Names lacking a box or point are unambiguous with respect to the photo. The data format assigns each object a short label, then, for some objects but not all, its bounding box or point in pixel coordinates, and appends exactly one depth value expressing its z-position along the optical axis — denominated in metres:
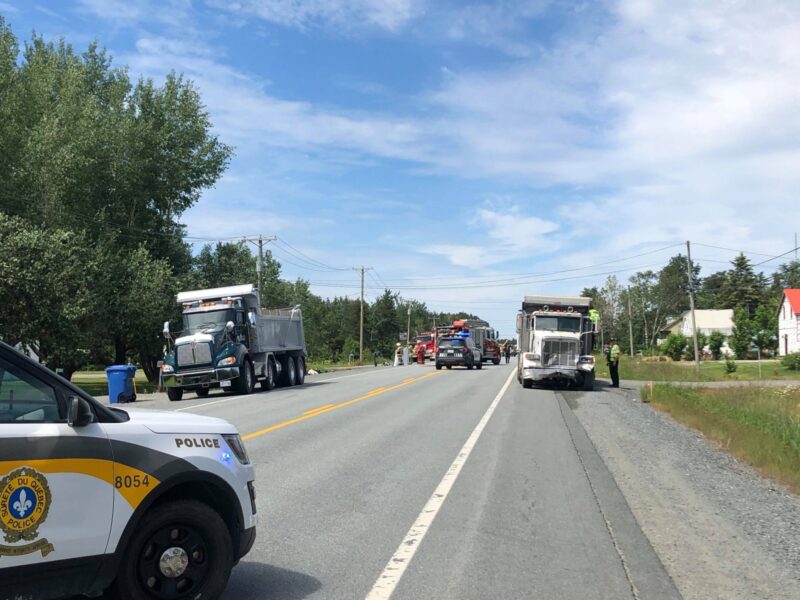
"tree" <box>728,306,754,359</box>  72.06
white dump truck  25.72
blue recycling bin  22.05
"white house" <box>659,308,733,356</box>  112.94
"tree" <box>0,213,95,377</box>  26.98
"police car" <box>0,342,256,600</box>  3.78
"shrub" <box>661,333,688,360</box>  77.75
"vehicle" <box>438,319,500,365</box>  52.16
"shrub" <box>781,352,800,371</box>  49.09
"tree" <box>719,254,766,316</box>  121.56
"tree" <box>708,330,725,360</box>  78.94
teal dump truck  23.50
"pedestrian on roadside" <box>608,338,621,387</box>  27.89
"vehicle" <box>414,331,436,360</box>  60.61
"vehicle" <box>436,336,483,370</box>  40.62
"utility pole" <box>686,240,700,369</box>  51.58
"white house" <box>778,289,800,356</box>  77.38
